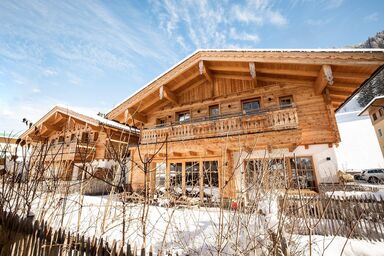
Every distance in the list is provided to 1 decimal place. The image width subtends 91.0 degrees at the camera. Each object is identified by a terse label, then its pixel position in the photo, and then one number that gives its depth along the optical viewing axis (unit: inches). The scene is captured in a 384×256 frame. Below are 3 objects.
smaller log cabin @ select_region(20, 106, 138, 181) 628.6
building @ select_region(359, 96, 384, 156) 1007.8
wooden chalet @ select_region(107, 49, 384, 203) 329.7
